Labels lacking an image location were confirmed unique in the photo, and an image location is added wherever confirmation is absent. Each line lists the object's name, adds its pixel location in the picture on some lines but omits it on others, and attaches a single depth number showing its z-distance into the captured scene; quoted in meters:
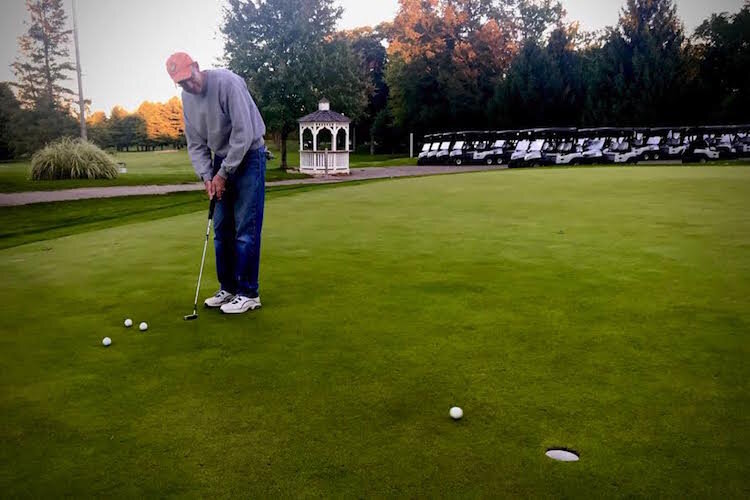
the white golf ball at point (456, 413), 2.75
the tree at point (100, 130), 91.44
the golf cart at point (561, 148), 34.78
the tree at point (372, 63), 72.88
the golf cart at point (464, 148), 39.34
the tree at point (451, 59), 54.19
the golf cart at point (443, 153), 40.09
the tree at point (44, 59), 70.31
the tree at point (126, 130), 110.69
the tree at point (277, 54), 34.47
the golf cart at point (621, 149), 34.78
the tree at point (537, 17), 58.97
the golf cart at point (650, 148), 36.15
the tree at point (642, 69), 43.56
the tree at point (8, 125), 65.62
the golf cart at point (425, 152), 41.19
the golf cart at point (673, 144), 36.34
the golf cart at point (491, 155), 38.78
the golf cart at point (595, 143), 35.06
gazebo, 33.09
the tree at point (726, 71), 46.84
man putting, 4.70
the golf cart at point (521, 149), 33.91
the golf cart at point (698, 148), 34.16
